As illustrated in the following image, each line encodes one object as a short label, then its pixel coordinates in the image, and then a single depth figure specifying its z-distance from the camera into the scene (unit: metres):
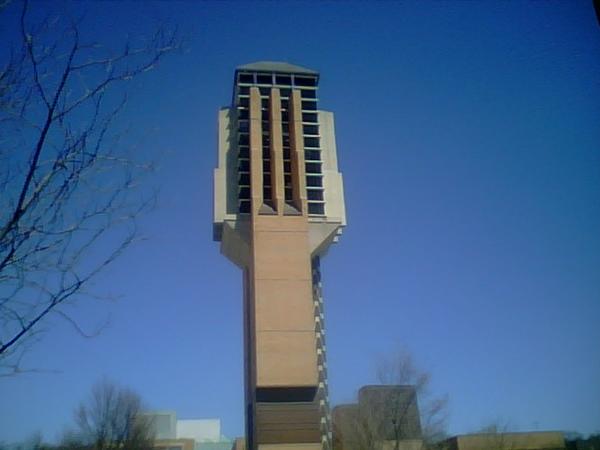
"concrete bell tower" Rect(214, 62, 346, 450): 36.00
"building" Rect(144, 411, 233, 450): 101.94
